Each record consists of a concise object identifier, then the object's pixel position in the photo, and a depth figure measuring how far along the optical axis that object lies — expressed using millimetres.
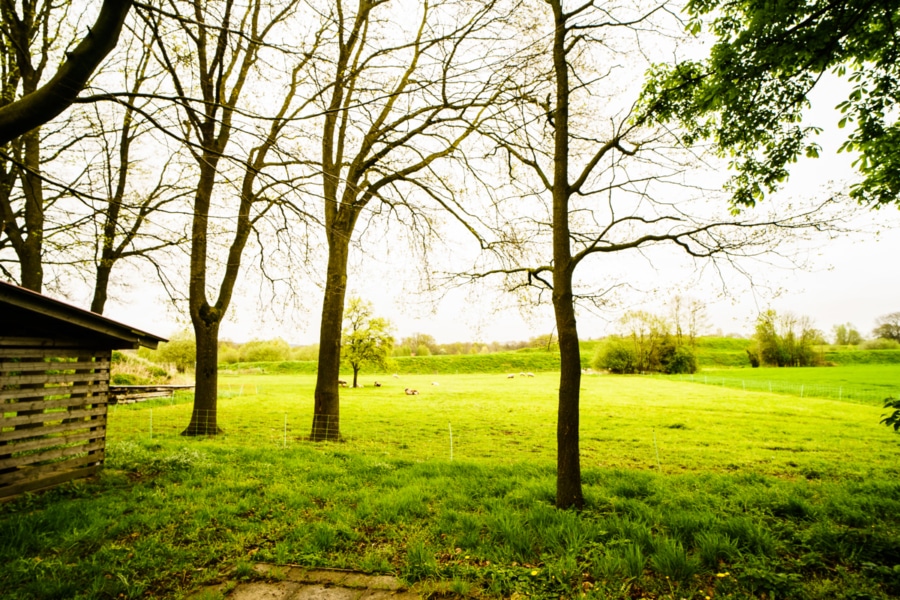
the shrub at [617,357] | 53303
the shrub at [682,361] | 51094
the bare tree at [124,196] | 11205
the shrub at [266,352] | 69812
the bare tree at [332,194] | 9586
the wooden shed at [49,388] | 5613
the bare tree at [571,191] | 5180
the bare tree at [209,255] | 10391
